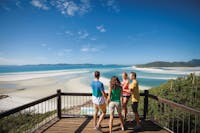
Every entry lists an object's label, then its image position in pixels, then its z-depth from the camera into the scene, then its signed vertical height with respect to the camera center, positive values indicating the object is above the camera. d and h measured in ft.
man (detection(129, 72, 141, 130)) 11.99 -2.68
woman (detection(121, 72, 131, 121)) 12.43 -2.35
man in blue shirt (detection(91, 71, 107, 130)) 11.20 -2.72
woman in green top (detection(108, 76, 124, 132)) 10.88 -2.51
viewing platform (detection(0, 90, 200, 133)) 12.04 -6.68
